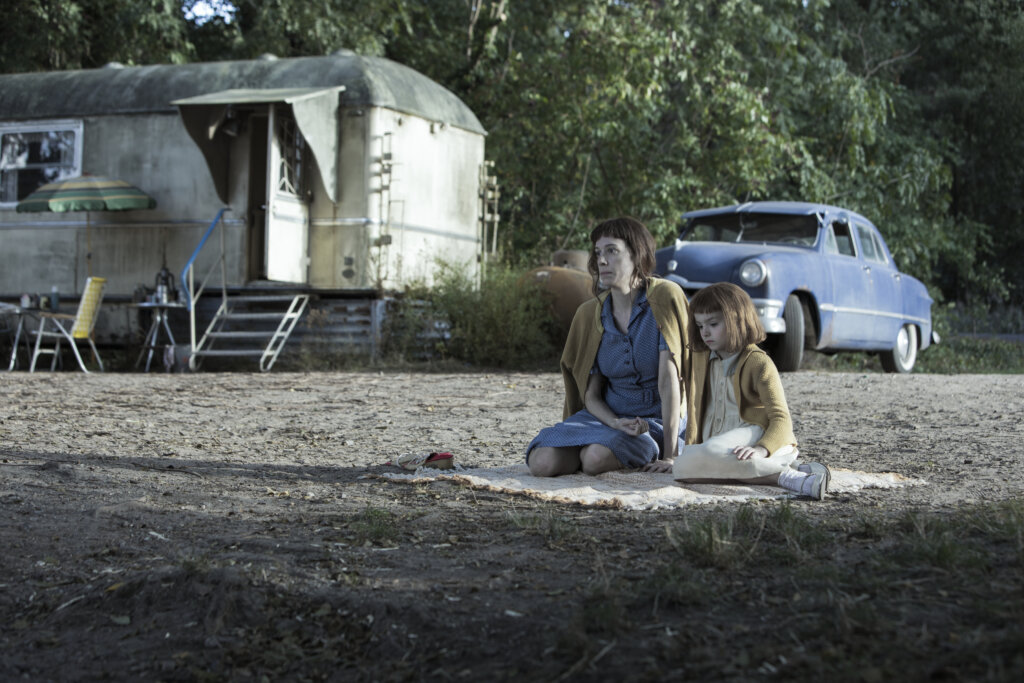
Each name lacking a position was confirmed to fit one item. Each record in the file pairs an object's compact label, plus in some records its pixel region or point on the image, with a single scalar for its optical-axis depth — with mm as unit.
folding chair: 12875
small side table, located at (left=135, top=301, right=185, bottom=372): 12992
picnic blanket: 4648
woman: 5164
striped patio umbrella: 12594
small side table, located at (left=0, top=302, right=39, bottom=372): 12914
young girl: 4809
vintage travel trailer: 12688
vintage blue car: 10828
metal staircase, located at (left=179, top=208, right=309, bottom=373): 12484
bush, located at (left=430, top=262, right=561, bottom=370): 12078
